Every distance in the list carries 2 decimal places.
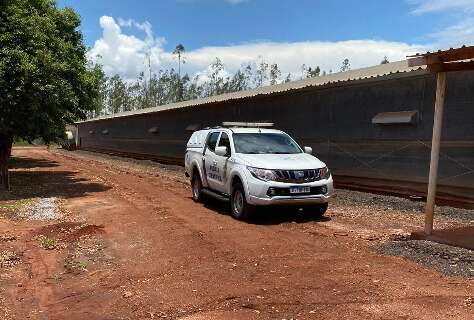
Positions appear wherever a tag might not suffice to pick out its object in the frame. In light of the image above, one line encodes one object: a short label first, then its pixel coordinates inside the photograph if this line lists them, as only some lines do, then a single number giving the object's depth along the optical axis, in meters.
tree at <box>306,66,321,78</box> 81.17
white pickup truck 10.08
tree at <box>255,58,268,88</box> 92.75
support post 8.54
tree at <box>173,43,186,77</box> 87.40
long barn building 12.49
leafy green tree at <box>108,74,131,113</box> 108.06
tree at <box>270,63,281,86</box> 91.38
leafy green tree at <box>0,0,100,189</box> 14.83
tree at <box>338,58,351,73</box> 79.58
